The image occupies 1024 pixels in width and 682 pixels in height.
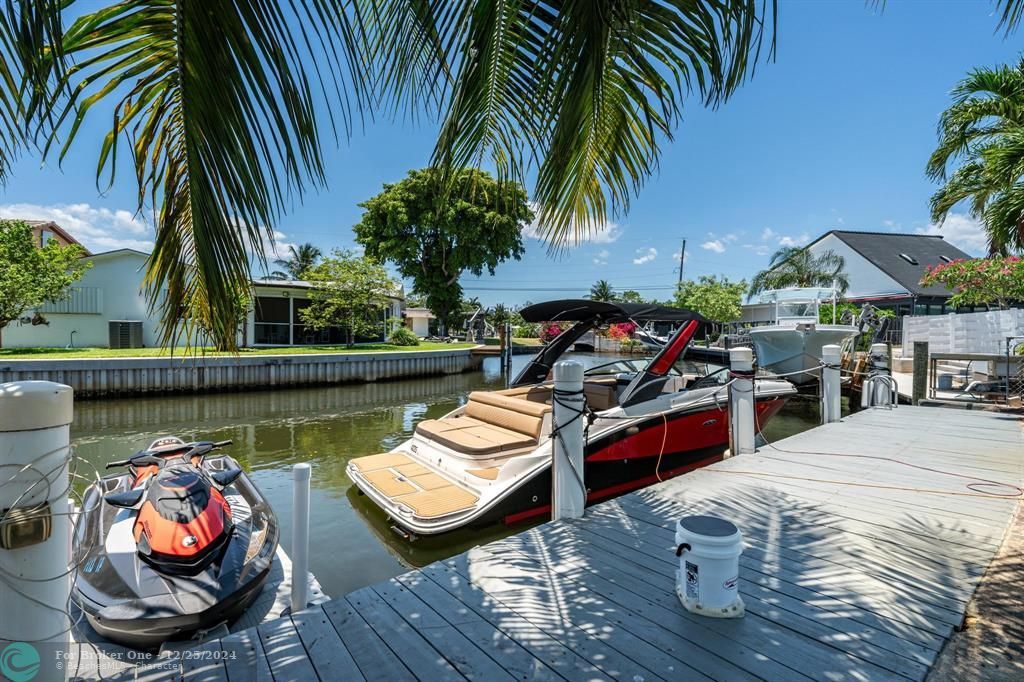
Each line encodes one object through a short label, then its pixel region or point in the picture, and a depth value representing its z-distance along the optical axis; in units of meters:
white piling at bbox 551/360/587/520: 3.63
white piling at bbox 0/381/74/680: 1.40
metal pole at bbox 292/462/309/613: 2.94
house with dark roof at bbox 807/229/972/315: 26.88
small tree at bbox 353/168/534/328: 28.61
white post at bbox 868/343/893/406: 9.50
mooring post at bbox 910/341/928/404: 10.29
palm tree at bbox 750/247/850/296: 30.69
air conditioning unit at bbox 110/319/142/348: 20.92
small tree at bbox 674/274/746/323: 33.62
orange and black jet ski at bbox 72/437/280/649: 3.07
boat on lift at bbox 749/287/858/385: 12.86
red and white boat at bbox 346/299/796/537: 4.75
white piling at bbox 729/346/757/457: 5.43
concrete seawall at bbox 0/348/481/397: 13.65
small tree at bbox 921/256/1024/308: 14.73
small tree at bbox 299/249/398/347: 21.45
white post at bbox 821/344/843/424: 7.60
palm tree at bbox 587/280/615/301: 61.03
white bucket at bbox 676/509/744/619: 2.40
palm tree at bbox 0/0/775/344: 1.26
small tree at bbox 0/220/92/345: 15.59
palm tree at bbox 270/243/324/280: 57.09
